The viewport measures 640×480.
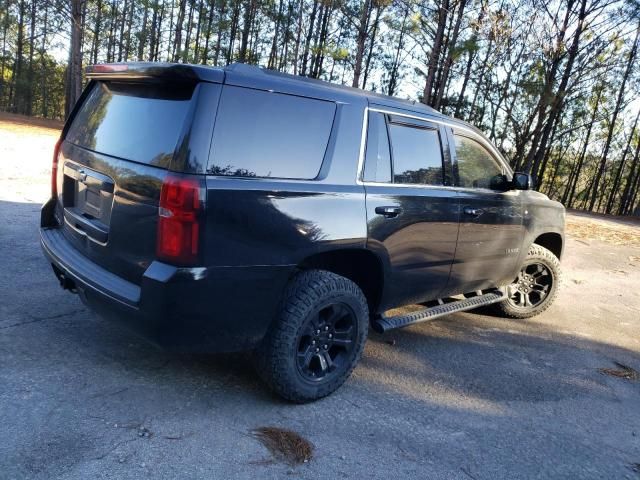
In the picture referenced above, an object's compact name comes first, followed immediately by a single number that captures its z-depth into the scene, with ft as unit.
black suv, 8.87
